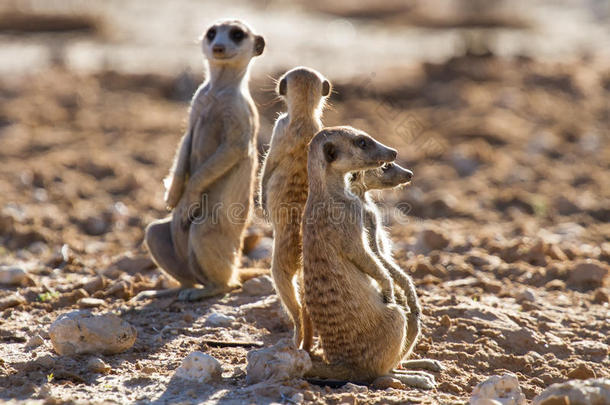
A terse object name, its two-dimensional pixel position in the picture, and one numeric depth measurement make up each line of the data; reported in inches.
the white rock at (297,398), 355.9
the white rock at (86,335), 418.0
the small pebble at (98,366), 401.7
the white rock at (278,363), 376.5
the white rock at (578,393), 331.6
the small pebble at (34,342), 440.8
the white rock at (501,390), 361.7
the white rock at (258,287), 523.2
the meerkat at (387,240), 406.0
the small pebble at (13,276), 543.9
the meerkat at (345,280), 382.9
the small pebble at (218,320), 472.1
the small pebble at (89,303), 509.4
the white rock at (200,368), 384.8
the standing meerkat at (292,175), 423.8
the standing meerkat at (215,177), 526.0
